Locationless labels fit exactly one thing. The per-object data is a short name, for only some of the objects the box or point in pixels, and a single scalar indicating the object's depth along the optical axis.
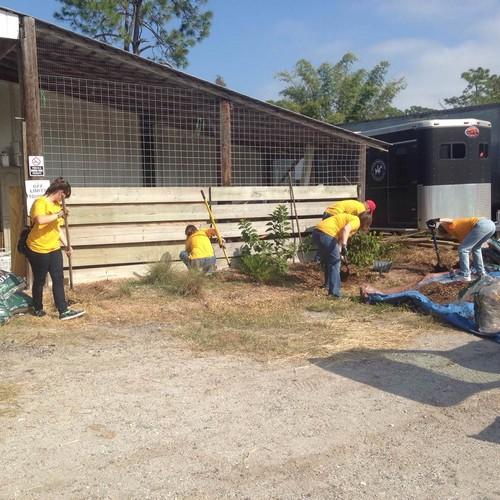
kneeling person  9.18
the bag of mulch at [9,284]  6.80
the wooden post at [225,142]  10.10
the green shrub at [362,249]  9.45
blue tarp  6.44
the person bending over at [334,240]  8.23
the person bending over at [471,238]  8.41
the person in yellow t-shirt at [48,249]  6.64
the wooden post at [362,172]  11.62
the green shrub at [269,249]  9.44
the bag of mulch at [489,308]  6.07
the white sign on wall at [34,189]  7.80
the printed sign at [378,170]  12.89
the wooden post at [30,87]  7.80
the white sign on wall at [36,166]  7.81
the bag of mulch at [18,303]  6.77
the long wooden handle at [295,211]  10.70
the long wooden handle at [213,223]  9.84
